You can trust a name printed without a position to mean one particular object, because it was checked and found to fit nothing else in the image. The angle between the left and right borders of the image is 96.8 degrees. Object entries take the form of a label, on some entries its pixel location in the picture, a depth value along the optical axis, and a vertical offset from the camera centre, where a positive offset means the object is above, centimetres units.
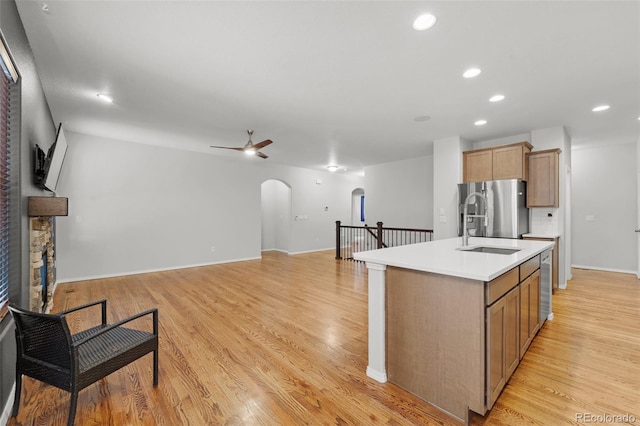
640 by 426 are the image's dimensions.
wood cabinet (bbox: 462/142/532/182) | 457 +84
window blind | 174 +29
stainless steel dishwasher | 288 -75
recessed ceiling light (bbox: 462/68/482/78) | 277 +139
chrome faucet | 281 -22
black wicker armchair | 156 -87
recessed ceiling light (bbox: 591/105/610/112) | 375 +139
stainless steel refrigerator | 452 +5
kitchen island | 168 -73
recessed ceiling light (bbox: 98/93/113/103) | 341 +143
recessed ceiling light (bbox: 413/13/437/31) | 201 +139
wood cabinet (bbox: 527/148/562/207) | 450 +53
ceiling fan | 441 +104
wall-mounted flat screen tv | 266 +48
